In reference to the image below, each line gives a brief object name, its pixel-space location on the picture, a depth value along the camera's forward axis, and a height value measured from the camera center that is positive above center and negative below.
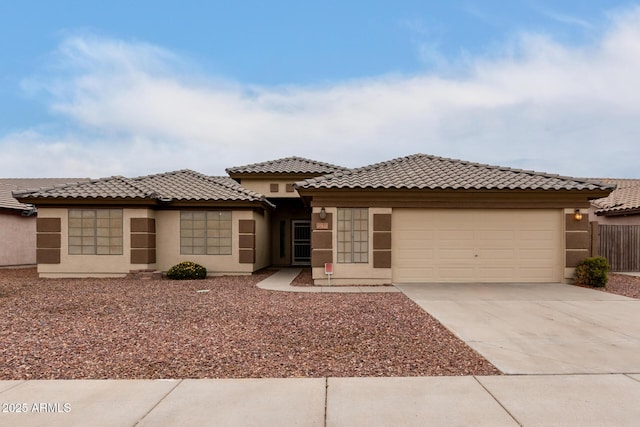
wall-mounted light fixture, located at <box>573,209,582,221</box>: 13.58 -0.09
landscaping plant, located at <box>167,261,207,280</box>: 15.20 -2.38
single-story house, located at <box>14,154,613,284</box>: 13.62 -0.53
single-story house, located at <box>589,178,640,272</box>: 18.25 -1.07
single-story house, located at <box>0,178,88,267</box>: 20.78 -1.30
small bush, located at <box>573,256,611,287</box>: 12.92 -1.94
